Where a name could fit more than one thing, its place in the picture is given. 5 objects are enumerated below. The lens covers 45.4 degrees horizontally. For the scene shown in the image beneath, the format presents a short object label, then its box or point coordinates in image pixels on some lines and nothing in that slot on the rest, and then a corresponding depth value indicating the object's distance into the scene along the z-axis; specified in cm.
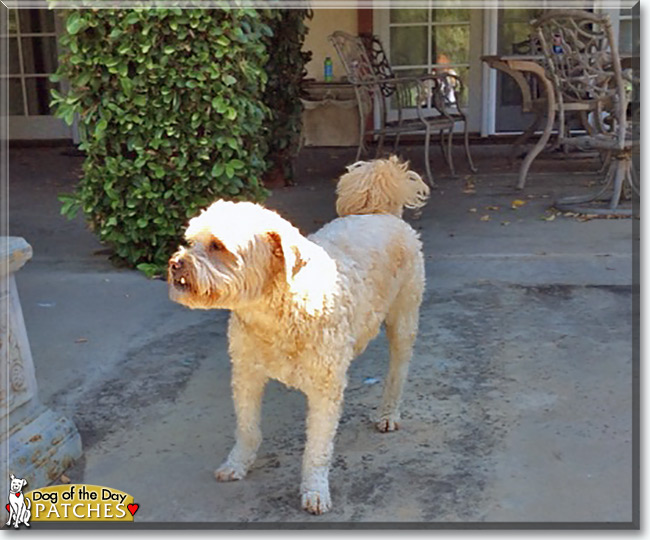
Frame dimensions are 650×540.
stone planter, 279
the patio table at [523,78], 763
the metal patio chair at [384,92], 819
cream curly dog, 234
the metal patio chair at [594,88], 664
